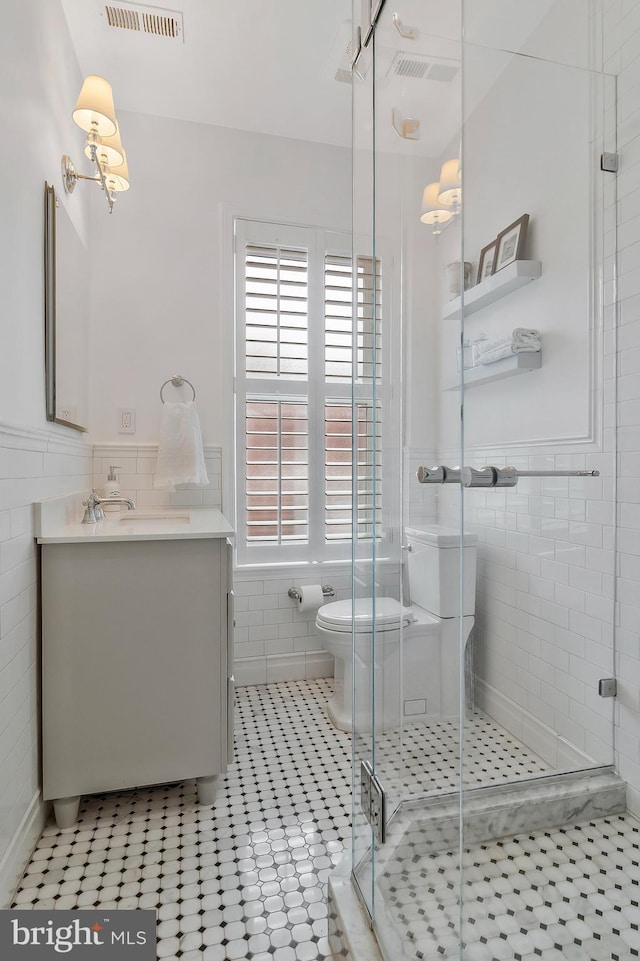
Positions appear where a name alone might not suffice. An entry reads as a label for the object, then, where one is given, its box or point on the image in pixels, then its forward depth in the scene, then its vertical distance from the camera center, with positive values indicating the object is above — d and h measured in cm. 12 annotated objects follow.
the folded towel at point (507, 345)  99 +32
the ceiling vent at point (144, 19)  191 +170
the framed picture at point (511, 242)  115 +55
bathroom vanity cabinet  152 -54
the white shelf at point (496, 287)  89 +40
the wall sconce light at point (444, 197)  86 +47
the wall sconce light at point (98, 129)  182 +125
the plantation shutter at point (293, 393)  262 +45
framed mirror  169 +60
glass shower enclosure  90 +7
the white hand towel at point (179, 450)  235 +14
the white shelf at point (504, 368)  89 +25
